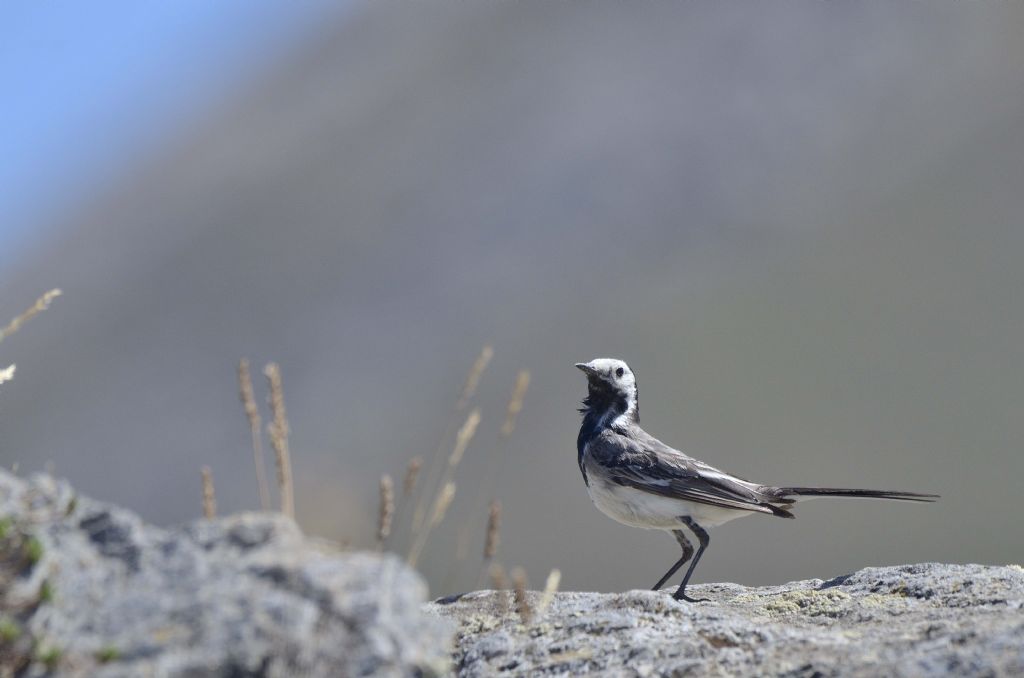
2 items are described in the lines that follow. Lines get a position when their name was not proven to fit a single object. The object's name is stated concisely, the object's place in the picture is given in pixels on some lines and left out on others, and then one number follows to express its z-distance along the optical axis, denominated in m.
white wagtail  16.67
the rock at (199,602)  7.30
